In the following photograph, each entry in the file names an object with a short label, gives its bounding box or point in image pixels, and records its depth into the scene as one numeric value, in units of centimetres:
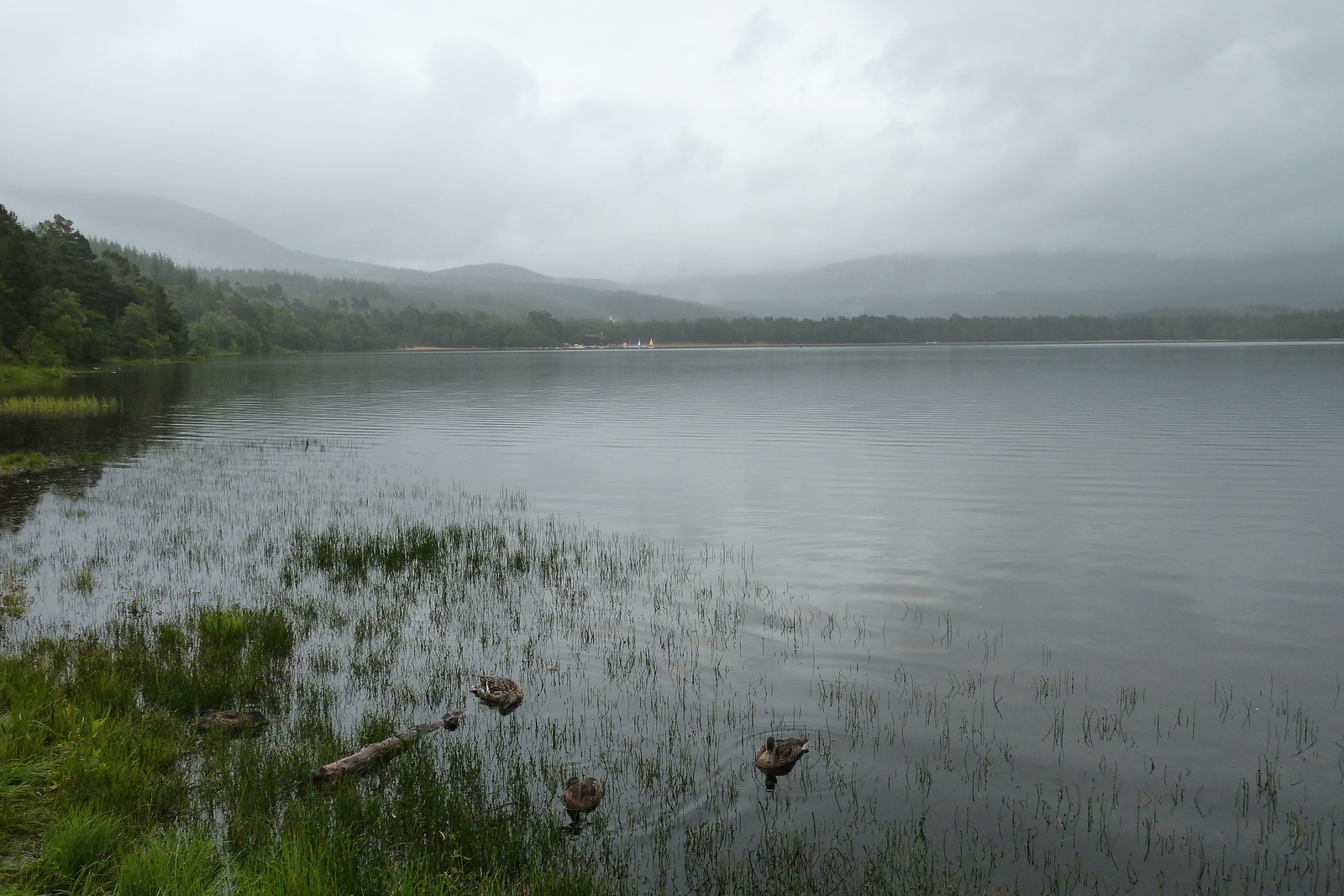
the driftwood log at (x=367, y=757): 870
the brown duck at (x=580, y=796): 861
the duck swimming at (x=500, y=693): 1116
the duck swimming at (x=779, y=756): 956
